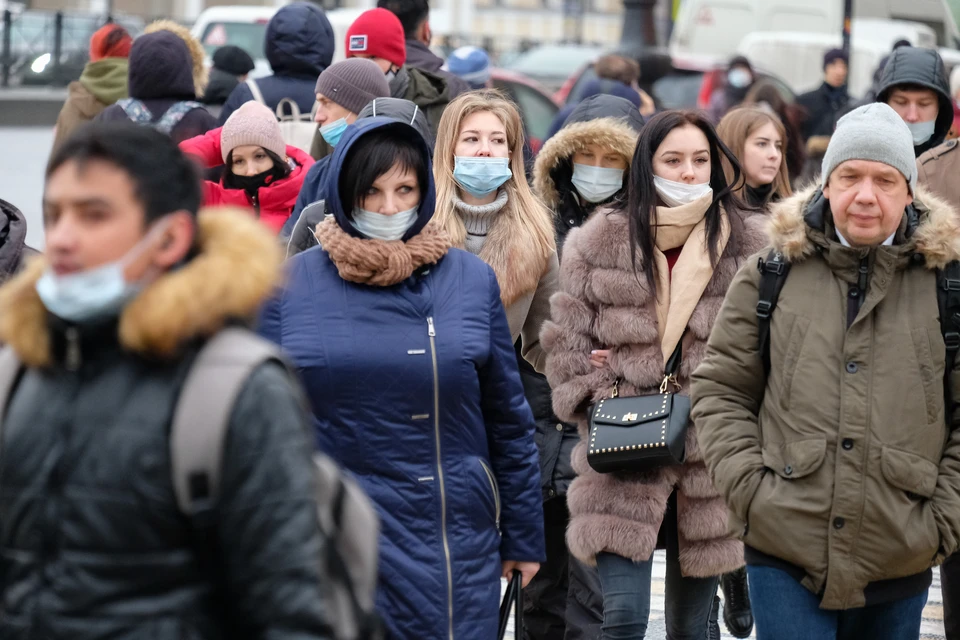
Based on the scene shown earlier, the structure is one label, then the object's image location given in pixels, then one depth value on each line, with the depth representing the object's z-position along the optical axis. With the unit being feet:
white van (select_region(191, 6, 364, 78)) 129.80
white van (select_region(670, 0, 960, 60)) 181.88
